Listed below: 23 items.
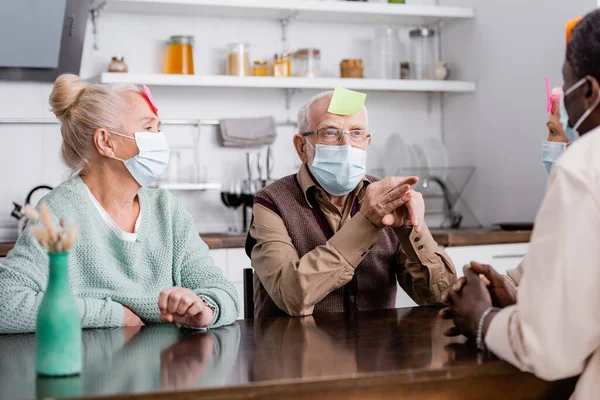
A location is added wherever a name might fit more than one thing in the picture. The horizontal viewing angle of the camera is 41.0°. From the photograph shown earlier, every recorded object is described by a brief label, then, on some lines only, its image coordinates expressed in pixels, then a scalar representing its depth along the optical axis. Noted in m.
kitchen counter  3.44
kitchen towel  4.05
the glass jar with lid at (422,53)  4.41
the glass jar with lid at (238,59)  4.01
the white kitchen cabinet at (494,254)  3.59
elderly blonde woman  1.78
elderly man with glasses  2.02
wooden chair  2.27
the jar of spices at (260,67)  4.07
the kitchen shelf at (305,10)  3.89
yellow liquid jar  3.92
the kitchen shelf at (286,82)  3.77
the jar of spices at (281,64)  4.09
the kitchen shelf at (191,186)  3.86
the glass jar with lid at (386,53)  4.34
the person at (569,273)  1.14
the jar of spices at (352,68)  4.21
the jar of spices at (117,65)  3.80
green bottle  1.23
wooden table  1.18
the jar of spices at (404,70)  4.36
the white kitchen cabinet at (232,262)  3.45
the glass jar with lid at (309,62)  4.13
